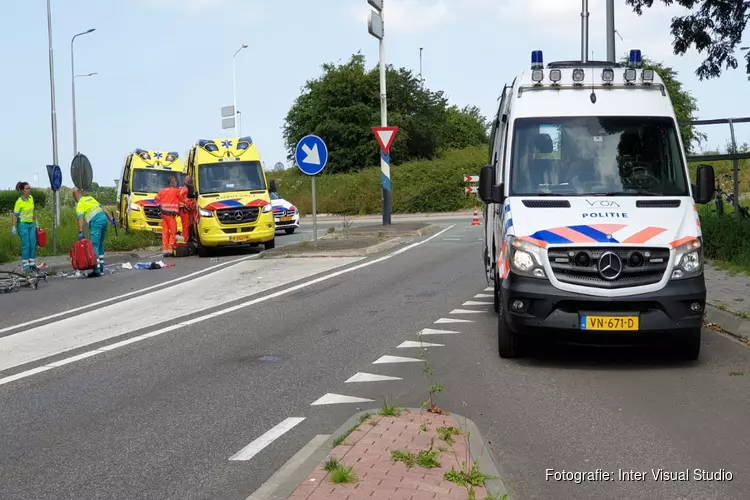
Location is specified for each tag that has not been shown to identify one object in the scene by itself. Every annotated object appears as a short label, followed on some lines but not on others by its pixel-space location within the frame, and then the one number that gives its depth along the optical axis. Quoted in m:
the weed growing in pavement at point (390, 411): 6.93
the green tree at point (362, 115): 61.31
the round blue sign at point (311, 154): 21.56
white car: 33.22
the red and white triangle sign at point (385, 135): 28.05
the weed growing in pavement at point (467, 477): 5.33
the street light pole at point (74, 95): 53.78
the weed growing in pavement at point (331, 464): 5.46
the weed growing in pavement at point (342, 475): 5.26
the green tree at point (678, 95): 45.03
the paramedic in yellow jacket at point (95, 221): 20.64
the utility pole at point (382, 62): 30.34
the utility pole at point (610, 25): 20.72
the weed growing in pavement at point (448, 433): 6.22
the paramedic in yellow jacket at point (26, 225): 21.12
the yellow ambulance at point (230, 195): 24.27
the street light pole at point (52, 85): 38.16
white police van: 8.77
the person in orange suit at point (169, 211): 24.47
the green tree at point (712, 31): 17.86
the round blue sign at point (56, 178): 26.05
